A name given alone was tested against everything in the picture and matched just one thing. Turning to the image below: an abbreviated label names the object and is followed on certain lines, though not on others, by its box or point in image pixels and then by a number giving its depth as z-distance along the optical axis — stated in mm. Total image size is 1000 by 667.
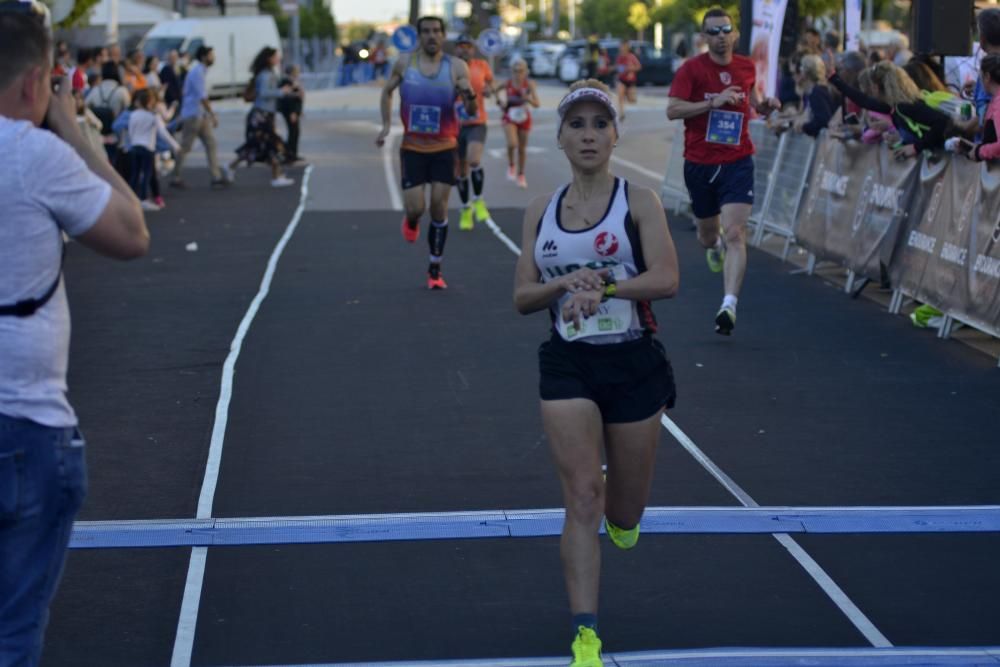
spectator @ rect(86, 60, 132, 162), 21781
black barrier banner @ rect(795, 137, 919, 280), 12906
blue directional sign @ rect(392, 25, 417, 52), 43344
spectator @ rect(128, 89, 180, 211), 21406
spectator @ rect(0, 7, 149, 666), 3738
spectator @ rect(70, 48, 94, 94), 21047
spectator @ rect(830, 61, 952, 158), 12133
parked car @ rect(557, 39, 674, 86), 63219
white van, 47531
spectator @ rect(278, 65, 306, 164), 27484
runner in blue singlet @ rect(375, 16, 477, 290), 13414
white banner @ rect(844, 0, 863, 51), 16688
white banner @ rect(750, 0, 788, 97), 17078
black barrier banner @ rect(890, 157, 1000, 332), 10961
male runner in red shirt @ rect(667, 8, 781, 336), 11477
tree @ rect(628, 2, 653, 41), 95350
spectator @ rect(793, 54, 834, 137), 15609
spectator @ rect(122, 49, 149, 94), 24719
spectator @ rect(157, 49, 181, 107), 31000
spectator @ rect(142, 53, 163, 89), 28531
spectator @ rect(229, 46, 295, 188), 25188
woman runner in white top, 5082
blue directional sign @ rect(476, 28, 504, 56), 44656
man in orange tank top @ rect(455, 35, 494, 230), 18922
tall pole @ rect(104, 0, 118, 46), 39384
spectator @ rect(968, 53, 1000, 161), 10859
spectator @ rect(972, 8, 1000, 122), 11633
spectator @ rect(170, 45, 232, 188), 24891
